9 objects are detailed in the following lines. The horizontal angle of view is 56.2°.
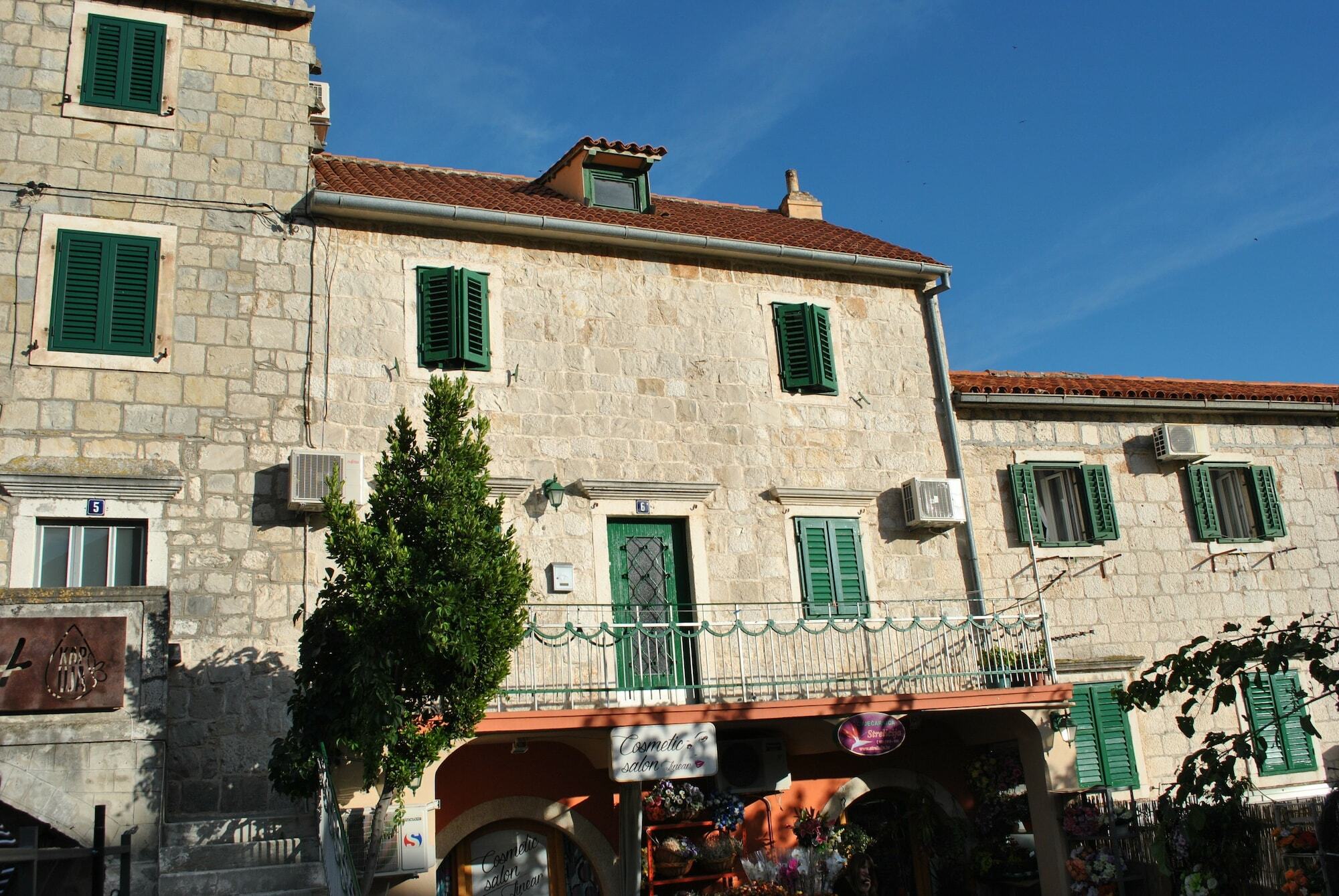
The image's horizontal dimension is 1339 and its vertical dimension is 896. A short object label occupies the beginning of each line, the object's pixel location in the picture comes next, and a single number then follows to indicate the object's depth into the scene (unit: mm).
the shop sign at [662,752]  11070
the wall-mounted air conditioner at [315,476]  11125
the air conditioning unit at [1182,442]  15148
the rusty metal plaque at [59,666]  8914
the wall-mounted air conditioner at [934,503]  13602
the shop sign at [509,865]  12070
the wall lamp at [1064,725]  12727
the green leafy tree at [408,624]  9289
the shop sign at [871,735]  11727
